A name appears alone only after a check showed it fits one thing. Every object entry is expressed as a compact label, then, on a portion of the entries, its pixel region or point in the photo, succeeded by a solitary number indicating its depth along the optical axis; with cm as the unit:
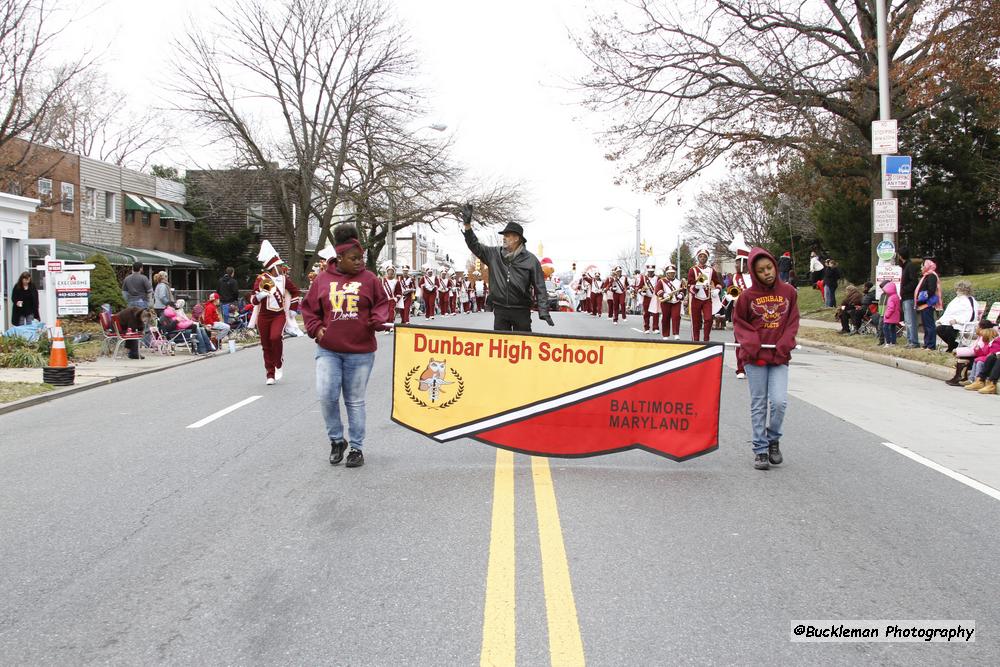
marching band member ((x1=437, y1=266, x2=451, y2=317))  3659
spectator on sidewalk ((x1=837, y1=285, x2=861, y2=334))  2227
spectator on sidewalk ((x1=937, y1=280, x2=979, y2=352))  1574
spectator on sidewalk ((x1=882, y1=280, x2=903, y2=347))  1839
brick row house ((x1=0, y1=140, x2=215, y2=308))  3234
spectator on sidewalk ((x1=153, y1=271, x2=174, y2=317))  2064
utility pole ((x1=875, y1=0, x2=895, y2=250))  1886
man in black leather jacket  896
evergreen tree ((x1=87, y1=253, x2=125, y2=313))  2767
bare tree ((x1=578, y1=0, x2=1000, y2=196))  2452
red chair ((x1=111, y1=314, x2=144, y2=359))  1788
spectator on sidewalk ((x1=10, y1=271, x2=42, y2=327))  1934
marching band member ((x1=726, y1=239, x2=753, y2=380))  976
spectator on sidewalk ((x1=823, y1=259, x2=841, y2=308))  3005
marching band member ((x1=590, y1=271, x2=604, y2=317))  3521
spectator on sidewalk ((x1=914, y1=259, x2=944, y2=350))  1645
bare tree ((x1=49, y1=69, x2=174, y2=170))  2551
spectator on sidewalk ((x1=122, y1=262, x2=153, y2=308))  1959
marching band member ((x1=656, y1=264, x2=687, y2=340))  1945
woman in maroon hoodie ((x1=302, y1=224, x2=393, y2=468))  726
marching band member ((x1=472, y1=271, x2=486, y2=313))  5100
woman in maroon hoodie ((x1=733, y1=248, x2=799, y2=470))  736
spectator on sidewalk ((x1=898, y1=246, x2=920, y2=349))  1741
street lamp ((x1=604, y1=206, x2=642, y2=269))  5897
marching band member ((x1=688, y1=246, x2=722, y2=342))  1677
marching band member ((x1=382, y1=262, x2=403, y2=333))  2127
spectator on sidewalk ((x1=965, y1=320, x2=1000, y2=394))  1309
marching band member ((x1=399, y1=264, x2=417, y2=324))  2602
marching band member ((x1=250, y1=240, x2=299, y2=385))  1257
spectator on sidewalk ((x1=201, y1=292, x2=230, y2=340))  2060
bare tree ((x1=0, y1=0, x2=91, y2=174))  2198
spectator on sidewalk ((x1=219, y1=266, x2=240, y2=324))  2390
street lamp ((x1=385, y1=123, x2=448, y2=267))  4419
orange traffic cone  1390
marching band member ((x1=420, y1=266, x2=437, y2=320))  3250
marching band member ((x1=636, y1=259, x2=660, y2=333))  2243
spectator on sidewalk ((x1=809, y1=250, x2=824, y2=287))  3266
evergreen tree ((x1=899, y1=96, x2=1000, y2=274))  3161
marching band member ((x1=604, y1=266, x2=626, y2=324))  3247
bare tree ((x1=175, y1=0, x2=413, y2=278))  4253
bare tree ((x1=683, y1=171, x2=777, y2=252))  6041
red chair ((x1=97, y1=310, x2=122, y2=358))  1805
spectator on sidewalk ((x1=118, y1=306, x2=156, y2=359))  1784
